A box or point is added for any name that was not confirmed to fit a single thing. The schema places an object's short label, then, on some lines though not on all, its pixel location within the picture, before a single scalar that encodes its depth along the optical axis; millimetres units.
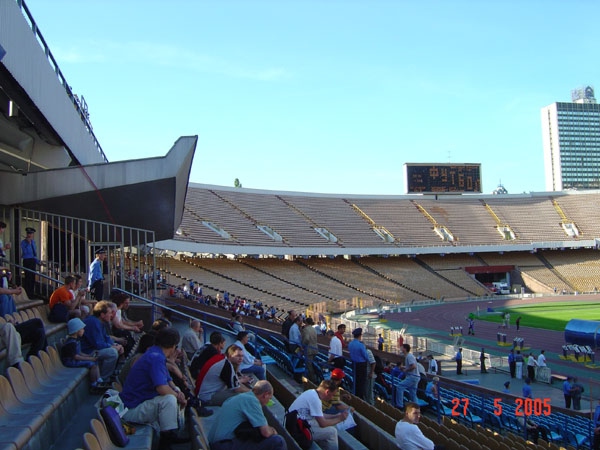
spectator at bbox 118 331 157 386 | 5938
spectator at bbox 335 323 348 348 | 10265
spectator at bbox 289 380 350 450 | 5520
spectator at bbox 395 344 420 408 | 10023
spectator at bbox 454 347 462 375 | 18297
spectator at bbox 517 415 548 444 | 10047
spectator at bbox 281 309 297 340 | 11470
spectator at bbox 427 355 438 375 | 16331
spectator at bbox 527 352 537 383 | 17219
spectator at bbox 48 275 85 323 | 8078
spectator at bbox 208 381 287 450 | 4422
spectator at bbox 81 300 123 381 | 6434
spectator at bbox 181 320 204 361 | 8492
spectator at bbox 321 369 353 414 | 6196
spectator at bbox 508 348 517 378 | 17938
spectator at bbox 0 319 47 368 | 5504
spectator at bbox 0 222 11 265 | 8720
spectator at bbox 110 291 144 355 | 7615
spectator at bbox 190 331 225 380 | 6457
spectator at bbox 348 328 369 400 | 9203
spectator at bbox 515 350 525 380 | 17873
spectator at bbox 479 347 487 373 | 18828
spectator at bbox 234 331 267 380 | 7863
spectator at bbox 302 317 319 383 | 10008
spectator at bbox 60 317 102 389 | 6188
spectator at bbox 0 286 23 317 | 7188
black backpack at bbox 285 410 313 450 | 5234
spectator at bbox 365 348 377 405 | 9570
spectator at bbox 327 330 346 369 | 9284
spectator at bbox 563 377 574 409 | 13453
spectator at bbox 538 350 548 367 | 17547
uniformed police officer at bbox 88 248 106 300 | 10133
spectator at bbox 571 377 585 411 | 13414
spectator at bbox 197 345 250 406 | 5965
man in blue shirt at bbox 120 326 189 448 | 4711
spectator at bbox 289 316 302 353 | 10592
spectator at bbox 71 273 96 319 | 8391
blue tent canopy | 21656
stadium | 6594
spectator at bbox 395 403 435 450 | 5633
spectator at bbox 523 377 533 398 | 12594
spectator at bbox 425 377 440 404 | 9953
